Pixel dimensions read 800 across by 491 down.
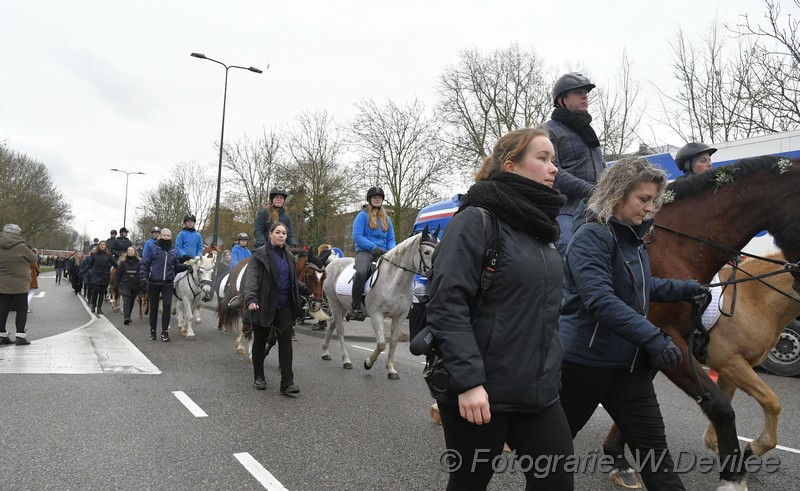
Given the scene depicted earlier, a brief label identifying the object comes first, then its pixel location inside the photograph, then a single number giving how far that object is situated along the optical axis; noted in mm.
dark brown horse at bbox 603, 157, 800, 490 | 3871
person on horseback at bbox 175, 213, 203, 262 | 12773
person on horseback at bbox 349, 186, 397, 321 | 8281
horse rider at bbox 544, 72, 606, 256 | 4430
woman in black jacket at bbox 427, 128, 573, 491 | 2043
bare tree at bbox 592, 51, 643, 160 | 27531
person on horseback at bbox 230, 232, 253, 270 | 13216
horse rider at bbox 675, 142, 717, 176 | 5312
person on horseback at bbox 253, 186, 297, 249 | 9297
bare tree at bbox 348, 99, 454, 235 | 33438
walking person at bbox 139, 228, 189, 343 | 11547
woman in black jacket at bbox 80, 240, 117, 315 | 17344
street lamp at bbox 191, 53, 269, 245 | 19488
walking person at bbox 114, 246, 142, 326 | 14803
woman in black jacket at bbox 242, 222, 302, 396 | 6675
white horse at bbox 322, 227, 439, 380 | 7584
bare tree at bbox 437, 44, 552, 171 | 32594
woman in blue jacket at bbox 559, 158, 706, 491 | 2674
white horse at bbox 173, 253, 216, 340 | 12203
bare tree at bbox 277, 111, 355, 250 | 35250
